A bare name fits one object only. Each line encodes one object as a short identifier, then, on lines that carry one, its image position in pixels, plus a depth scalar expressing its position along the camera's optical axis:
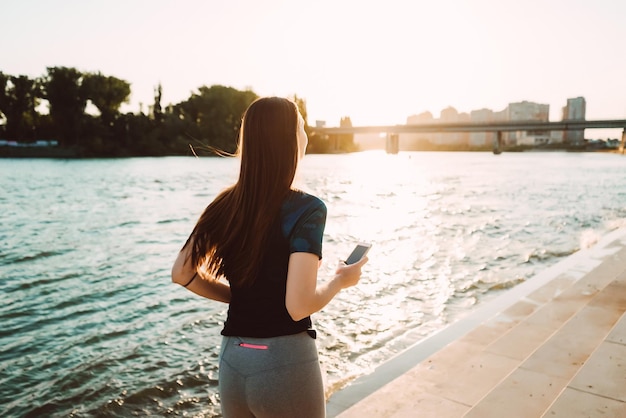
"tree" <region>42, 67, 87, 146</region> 86.44
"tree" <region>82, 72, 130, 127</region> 89.19
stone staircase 4.08
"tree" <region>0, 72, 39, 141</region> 85.12
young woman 1.82
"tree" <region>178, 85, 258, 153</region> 104.50
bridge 92.75
